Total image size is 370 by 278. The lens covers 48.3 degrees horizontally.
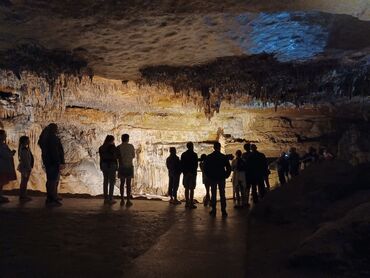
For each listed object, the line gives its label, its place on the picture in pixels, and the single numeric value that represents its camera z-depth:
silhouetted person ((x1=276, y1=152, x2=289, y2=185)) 14.09
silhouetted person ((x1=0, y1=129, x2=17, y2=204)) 7.98
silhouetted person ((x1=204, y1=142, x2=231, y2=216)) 7.76
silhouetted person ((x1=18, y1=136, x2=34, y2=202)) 8.77
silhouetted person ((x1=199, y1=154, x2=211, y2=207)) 9.80
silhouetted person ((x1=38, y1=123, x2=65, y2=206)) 7.85
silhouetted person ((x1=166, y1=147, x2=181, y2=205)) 10.12
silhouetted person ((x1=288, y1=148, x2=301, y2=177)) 14.03
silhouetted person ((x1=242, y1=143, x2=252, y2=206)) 9.61
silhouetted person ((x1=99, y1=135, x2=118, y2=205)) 8.75
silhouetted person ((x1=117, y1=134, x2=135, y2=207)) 8.76
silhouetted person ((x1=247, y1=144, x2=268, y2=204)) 9.48
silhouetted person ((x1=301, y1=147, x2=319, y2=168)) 15.32
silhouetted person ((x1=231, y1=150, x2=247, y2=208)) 9.97
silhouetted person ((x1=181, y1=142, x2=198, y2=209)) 9.12
